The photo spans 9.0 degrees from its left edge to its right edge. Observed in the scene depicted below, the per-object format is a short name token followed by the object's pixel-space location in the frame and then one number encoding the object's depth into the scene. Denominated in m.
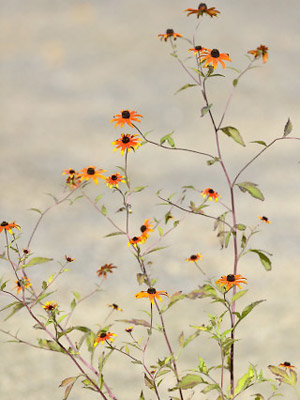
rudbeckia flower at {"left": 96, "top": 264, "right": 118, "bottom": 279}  3.14
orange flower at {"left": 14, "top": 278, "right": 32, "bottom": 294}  2.91
